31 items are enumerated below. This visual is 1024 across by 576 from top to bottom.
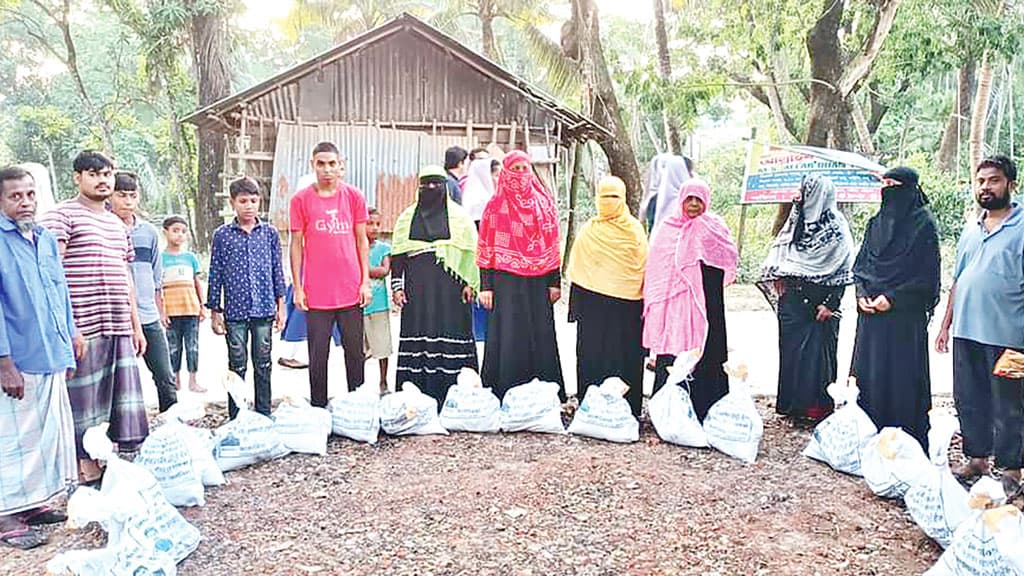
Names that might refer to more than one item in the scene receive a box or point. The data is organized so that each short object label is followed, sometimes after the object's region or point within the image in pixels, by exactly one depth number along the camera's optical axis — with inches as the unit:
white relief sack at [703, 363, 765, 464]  171.5
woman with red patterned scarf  195.9
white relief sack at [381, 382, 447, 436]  184.4
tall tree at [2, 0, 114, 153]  574.9
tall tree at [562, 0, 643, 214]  478.0
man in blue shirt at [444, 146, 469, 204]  242.7
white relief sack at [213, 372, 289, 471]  163.6
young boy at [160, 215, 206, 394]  223.0
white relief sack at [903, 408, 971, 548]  123.8
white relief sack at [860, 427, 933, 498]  134.3
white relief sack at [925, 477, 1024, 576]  99.6
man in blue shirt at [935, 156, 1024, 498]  148.6
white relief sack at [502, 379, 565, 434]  187.3
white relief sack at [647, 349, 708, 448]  177.5
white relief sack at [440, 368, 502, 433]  187.8
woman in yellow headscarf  193.2
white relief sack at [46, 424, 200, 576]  105.5
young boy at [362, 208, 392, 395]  232.7
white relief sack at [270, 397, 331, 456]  173.3
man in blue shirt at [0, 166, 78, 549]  127.0
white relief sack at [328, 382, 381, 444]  181.8
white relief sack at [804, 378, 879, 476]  161.3
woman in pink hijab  185.6
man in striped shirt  147.2
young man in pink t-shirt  186.4
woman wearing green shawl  197.8
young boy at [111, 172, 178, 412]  190.4
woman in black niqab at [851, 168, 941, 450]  167.8
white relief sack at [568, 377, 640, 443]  182.2
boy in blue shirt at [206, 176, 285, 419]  181.3
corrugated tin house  399.2
